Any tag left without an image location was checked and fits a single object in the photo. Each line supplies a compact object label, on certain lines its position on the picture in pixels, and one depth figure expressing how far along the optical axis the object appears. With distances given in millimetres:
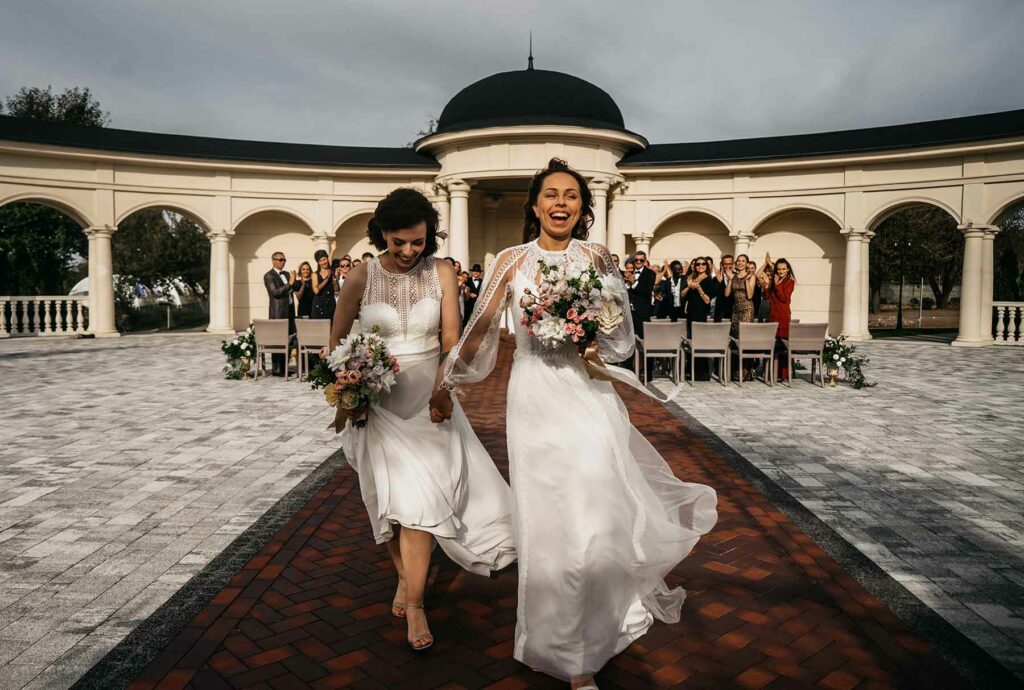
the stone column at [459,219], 25703
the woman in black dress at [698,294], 14531
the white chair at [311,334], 13867
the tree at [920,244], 38594
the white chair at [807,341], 13625
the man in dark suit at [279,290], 14695
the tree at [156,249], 41500
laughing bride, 3510
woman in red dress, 13699
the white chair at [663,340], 13648
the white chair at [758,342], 13367
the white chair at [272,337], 14117
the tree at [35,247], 31769
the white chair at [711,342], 13586
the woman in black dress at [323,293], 14664
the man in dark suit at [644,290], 14625
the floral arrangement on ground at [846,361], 13516
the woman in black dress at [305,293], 15016
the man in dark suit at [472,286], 18375
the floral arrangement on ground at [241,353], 14383
